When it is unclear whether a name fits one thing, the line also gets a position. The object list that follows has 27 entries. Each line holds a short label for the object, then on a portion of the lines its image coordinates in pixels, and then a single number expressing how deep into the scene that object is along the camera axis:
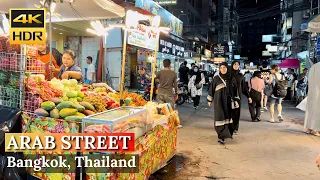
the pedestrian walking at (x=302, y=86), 13.07
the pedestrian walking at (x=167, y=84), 7.60
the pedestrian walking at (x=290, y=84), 16.91
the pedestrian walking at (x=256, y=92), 9.45
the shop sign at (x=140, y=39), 9.46
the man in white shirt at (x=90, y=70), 9.89
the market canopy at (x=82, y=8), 6.03
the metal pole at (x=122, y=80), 5.03
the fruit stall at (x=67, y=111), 3.29
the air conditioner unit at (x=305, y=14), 23.42
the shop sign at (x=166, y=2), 22.14
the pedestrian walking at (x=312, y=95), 5.34
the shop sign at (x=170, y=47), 15.05
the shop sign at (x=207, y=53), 35.31
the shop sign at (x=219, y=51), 37.91
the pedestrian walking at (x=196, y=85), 12.15
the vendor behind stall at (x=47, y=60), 5.74
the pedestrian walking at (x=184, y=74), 13.99
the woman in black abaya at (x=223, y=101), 6.36
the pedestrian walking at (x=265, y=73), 10.21
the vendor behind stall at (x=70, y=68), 5.64
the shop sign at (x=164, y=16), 14.17
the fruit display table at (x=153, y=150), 3.22
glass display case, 3.13
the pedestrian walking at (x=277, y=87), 9.28
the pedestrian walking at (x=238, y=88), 7.28
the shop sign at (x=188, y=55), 23.16
